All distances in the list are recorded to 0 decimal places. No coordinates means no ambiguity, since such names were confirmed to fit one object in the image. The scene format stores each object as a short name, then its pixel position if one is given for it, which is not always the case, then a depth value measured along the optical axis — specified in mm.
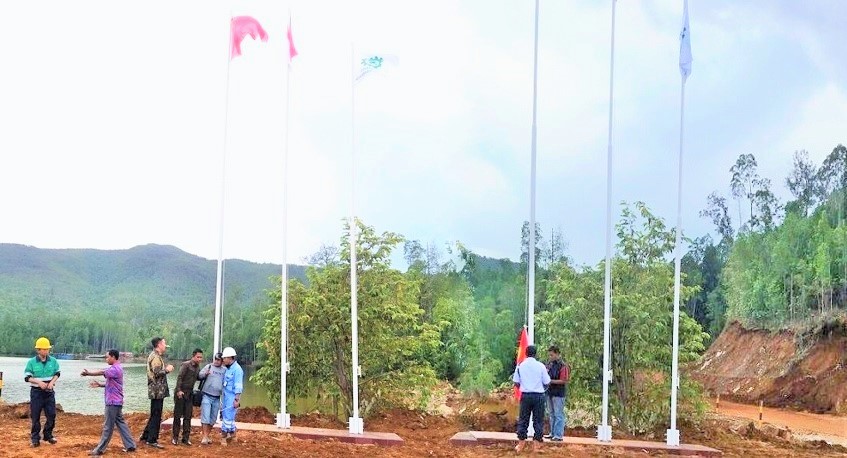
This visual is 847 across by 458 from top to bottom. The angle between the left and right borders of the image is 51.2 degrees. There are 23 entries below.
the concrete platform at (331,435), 14883
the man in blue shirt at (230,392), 13297
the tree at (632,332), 18141
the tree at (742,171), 63031
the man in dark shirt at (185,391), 13133
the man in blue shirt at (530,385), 13531
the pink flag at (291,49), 16922
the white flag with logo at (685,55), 17250
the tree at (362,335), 18359
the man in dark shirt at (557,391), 15031
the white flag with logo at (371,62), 16188
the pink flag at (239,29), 16750
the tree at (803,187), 61031
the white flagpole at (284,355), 15555
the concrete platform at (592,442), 14906
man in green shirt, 12602
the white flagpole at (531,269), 15118
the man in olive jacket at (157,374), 12438
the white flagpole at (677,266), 15812
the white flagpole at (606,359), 15648
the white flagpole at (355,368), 15305
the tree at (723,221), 67875
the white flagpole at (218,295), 15167
